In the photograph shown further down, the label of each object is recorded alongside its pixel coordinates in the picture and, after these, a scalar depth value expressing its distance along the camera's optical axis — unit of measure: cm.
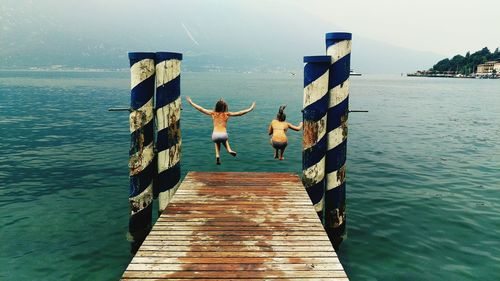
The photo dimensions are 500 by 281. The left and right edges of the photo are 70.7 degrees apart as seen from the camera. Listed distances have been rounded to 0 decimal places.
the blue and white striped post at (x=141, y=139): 686
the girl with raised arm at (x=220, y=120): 954
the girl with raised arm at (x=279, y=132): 999
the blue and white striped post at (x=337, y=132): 691
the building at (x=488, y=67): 18475
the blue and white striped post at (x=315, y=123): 692
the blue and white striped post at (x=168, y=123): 707
